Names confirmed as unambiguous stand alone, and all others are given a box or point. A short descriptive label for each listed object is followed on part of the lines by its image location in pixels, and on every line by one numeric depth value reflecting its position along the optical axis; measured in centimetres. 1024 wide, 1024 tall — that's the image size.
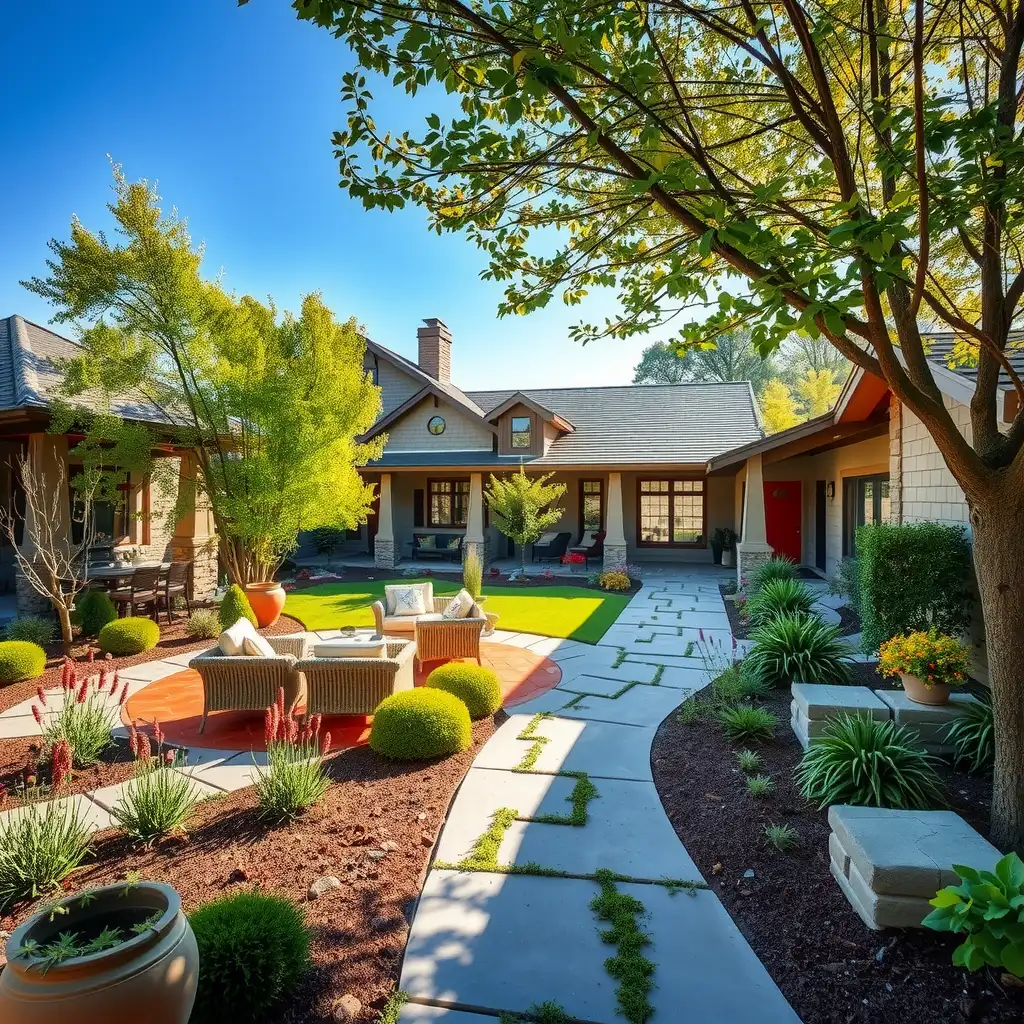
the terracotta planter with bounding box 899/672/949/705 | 495
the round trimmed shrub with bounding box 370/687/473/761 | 514
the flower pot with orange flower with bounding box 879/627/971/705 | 493
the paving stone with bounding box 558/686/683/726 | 616
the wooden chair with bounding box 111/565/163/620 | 1030
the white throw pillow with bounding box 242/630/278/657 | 614
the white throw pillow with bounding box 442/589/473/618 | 804
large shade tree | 286
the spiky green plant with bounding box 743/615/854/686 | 648
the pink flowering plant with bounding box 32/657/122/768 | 489
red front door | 1748
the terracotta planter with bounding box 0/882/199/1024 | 188
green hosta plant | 223
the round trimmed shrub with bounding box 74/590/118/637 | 954
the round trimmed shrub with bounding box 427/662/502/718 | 614
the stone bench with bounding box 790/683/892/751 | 484
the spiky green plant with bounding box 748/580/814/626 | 886
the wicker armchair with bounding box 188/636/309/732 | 594
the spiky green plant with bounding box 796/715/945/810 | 388
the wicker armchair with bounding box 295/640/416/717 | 589
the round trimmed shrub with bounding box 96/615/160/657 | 868
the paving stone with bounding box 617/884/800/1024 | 258
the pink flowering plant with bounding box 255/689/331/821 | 414
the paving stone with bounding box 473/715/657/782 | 503
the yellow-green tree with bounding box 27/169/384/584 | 946
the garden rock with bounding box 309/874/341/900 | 338
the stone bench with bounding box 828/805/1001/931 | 286
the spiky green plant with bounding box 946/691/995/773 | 440
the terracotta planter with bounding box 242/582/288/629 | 1086
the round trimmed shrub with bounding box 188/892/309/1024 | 252
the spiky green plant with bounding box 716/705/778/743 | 532
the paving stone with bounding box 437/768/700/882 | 369
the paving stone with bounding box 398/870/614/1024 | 268
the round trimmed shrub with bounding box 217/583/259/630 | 973
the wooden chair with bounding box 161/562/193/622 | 1099
